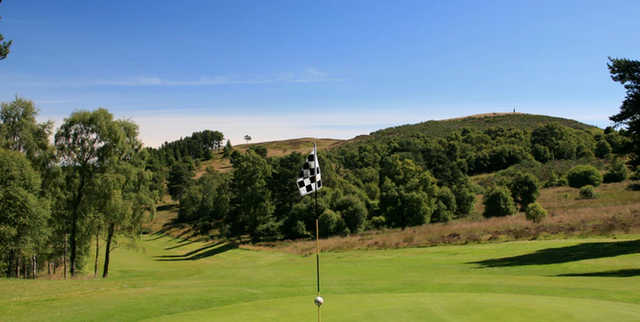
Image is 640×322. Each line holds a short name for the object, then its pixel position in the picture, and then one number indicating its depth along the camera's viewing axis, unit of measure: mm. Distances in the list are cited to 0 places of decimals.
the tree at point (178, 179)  114100
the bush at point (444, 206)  59312
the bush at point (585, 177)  63194
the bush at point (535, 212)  36266
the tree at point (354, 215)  56469
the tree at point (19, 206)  26250
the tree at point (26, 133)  28766
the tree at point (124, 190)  31297
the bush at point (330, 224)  54219
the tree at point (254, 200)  57969
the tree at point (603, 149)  90388
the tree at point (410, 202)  56156
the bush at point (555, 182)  70375
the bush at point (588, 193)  54781
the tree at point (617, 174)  65000
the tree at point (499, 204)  50312
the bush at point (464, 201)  62406
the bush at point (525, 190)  54438
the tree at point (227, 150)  165575
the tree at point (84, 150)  30516
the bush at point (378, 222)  59250
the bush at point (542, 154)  97306
